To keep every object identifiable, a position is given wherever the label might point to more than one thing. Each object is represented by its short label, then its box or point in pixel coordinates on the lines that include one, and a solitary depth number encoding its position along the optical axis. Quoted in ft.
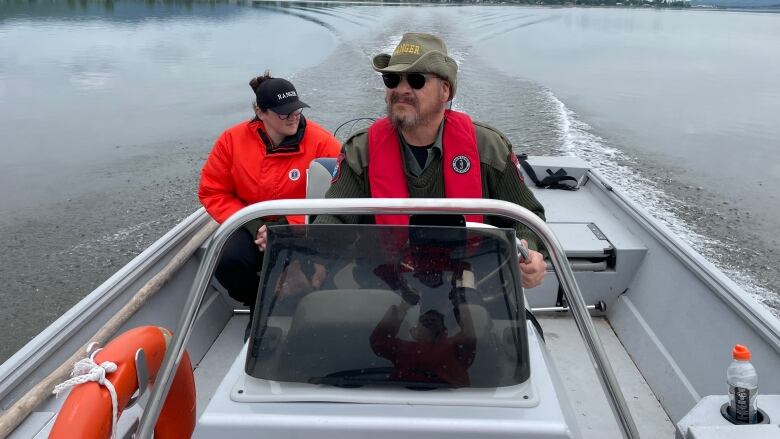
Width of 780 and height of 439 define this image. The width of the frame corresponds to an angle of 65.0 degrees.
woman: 8.74
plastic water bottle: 4.13
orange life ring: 4.04
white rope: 4.22
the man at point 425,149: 6.18
